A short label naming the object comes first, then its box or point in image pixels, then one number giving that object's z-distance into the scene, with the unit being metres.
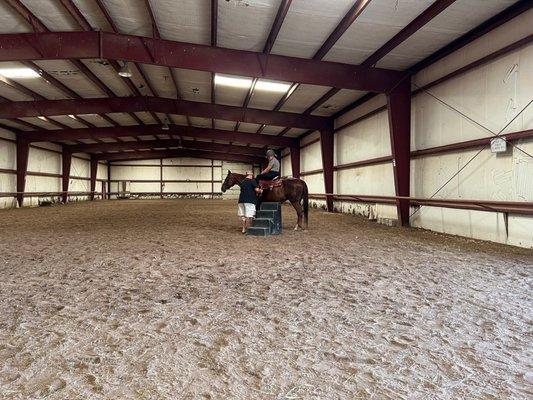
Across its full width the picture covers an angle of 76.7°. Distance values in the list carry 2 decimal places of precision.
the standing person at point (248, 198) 7.35
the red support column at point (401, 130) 8.69
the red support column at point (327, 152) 14.16
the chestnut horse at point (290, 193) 7.99
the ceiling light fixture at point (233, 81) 10.28
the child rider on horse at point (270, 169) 7.67
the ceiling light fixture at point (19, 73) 9.51
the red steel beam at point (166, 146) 21.39
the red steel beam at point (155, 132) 16.81
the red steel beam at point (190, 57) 7.49
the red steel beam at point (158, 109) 12.44
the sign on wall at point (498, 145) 5.94
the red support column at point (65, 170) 20.89
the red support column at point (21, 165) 16.34
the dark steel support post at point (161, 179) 27.93
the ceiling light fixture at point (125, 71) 8.77
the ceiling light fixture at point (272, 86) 10.50
